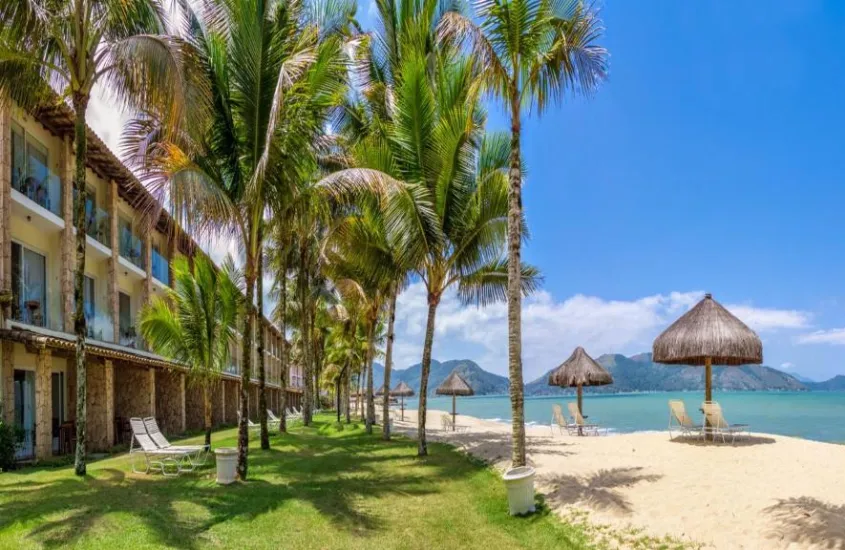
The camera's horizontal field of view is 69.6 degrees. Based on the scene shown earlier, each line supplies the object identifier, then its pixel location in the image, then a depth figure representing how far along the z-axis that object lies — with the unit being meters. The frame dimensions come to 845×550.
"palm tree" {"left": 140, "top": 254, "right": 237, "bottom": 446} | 12.32
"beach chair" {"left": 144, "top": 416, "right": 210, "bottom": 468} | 9.99
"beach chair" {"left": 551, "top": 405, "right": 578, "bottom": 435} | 18.61
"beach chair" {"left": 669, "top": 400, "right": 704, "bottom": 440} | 12.94
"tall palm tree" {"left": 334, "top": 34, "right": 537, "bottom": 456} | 10.72
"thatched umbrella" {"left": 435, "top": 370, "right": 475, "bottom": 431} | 23.92
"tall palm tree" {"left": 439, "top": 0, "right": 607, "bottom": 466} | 7.86
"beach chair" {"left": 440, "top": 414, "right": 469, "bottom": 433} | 20.77
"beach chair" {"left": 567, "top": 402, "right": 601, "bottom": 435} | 18.42
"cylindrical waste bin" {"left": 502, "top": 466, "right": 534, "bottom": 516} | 6.98
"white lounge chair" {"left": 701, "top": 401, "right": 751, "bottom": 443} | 12.16
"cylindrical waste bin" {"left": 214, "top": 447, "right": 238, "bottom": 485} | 8.24
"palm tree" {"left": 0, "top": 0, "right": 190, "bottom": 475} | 7.99
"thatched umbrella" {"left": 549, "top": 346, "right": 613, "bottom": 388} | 20.06
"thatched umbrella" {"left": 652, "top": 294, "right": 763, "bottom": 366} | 12.46
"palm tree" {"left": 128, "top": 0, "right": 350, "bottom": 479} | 8.29
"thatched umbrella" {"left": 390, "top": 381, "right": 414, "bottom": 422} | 34.52
